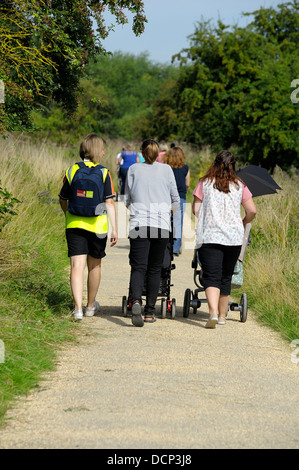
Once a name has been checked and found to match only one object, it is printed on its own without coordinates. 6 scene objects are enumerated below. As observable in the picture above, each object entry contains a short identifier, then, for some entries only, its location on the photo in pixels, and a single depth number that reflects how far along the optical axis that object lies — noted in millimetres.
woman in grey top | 14844
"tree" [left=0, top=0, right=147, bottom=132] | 16477
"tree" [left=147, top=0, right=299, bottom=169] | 48250
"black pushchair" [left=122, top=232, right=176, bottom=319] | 15781
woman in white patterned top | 14844
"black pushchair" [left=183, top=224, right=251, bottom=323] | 15703
